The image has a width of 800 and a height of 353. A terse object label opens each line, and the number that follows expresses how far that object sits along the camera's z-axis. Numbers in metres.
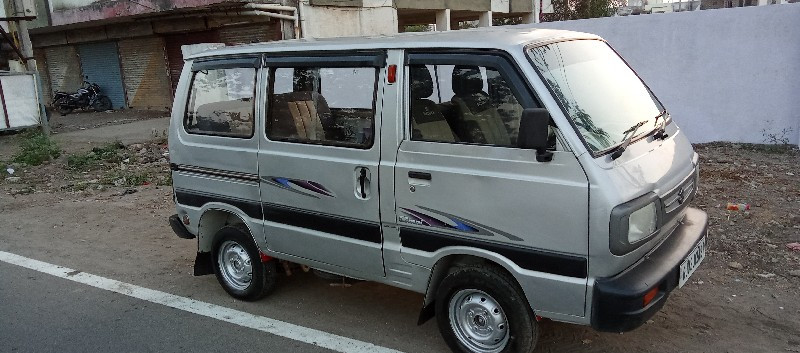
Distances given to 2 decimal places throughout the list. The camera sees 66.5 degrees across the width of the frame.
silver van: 3.08
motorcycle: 19.91
